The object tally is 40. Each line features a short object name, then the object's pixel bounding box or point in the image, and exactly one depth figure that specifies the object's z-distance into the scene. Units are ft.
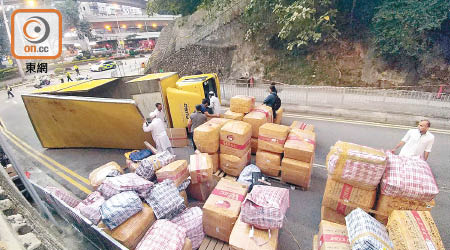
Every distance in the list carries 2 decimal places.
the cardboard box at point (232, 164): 16.29
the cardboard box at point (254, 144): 19.24
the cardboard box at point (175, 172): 13.24
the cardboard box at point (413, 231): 7.41
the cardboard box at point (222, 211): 11.04
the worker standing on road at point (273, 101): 22.65
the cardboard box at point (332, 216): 11.43
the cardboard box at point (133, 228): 9.96
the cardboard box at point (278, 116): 24.40
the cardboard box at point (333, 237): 8.52
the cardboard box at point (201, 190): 14.48
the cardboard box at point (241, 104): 20.15
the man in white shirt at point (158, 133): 18.98
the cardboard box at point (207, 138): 16.06
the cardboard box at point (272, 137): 15.69
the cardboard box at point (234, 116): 19.85
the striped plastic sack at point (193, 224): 11.14
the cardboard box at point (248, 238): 9.31
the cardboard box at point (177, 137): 23.47
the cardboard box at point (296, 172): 14.76
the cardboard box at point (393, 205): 9.27
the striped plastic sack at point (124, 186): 11.48
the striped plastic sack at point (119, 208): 9.92
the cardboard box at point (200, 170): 13.69
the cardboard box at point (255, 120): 18.16
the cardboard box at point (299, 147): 14.65
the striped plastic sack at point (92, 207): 11.06
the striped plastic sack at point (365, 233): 7.61
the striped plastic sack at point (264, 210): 9.60
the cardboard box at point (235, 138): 15.70
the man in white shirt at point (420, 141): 13.84
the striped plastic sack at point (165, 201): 11.11
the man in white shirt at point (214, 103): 23.24
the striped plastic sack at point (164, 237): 9.04
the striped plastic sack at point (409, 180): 8.98
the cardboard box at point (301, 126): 19.35
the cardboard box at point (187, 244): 9.82
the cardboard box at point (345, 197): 10.52
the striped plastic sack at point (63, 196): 13.32
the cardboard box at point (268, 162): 15.98
